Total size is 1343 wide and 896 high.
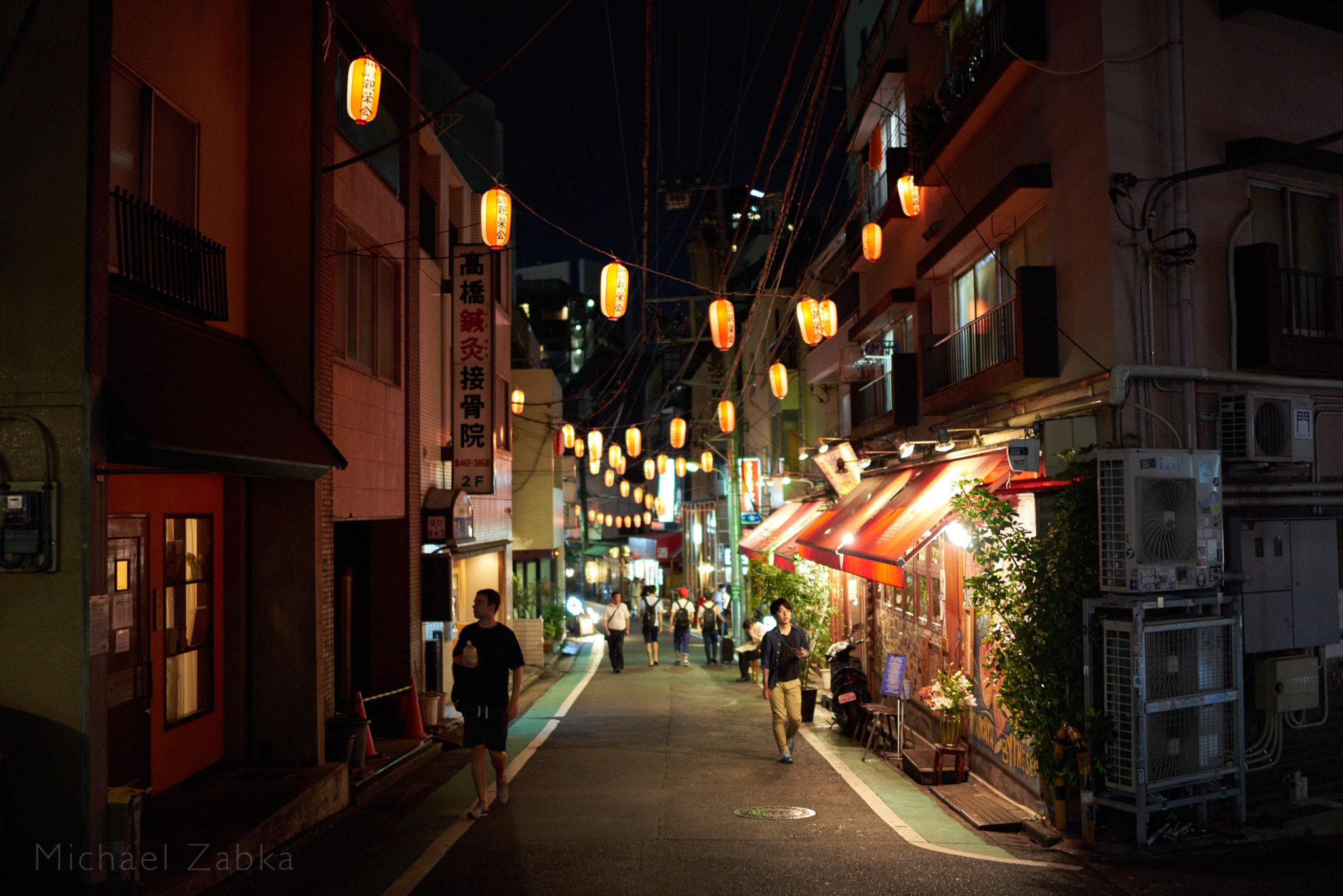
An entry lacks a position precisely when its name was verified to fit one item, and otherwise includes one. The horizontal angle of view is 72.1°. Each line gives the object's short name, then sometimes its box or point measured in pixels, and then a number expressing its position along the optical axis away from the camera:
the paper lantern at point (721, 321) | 16.53
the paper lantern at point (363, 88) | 11.05
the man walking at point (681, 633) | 26.88
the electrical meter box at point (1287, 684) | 9.43
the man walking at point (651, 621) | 26.62
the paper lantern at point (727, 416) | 25.34
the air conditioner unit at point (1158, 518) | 8.40
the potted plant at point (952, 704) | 11.52
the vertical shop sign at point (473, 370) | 16.45
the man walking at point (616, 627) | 24.58
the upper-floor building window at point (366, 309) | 12.88
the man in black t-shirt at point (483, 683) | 8.88
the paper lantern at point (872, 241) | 15.92
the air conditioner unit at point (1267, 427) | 9.23
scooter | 14.24
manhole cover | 9.02
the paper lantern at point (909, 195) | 13.75
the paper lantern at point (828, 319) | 17.12
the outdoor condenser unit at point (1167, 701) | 8.35
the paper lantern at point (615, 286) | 15.63
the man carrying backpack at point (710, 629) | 26.47
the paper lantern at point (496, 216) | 14.11
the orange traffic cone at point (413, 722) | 13.40
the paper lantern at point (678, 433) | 28.50
